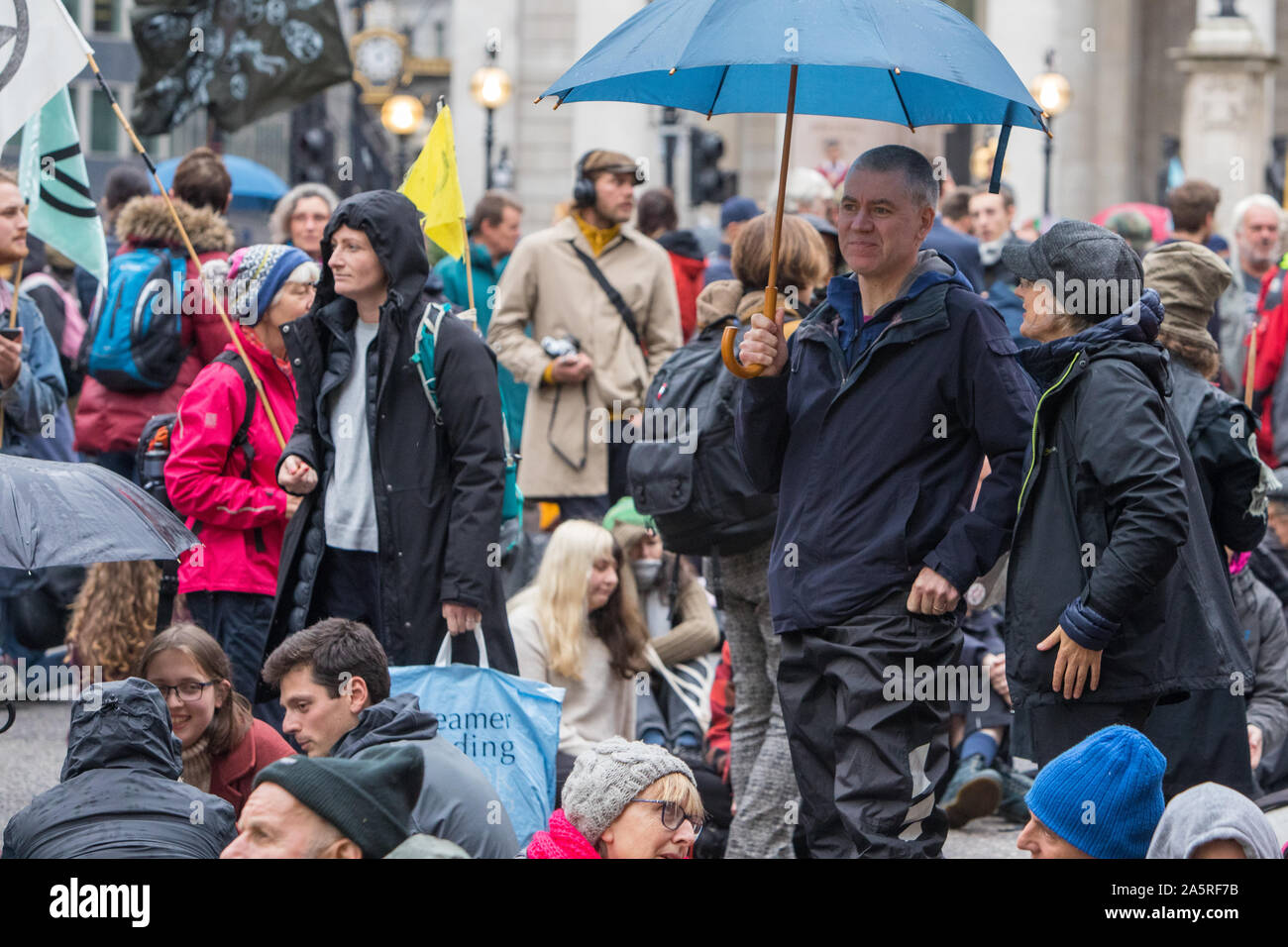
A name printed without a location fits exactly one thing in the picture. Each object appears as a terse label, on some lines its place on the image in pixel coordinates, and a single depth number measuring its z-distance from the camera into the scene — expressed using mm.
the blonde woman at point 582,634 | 15266
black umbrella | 10172
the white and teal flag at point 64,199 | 14414
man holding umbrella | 10258
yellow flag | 14812
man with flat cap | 18812
